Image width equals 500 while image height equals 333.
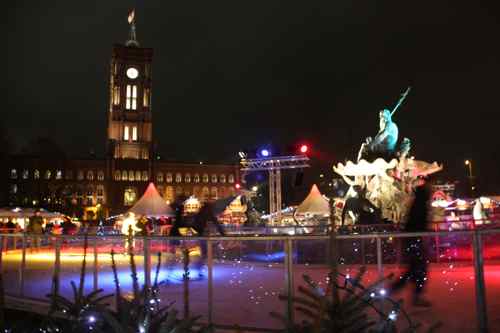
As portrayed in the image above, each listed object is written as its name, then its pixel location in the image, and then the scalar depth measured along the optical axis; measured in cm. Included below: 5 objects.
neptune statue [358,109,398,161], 2572
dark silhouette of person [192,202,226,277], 1283
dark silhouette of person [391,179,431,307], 737
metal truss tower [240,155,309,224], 3316
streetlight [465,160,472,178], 5884
